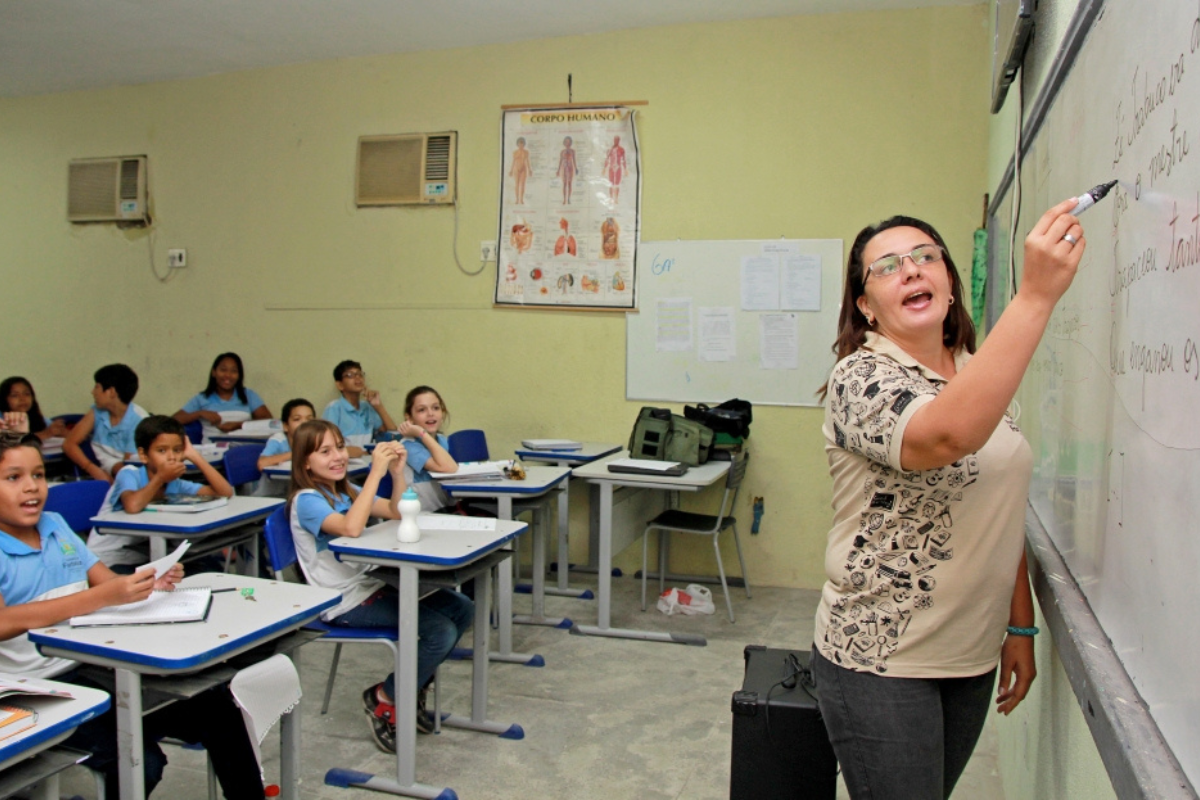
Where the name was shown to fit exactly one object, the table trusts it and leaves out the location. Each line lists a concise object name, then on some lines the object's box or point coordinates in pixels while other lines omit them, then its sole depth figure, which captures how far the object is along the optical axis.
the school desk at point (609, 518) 4.10
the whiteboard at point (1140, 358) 0.84
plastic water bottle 2.77
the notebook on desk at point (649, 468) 4.21
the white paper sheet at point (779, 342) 4.96
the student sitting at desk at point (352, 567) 2.85
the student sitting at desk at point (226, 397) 5.77
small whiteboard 4.93
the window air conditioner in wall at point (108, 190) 6.21
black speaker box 1.82
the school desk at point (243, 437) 5.26
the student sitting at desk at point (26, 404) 5.42
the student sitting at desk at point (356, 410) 5.40
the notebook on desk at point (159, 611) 1.94
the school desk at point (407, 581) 2.63
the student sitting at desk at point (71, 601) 1.94
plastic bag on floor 4.48
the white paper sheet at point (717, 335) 5.06
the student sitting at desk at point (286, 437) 4.48
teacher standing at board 1.19
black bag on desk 4.72
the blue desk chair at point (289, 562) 2.74
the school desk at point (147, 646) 1.79
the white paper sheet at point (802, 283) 4.91
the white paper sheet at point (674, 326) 5.14
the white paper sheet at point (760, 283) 4.98
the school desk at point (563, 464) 4.77
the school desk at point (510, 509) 3.78
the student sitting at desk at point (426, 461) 3.99
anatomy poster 5.21
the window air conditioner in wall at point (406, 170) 5.54
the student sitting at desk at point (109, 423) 4.99
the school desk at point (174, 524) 3.17
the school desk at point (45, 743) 1.38
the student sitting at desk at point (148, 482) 3.38
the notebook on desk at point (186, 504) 3.41
